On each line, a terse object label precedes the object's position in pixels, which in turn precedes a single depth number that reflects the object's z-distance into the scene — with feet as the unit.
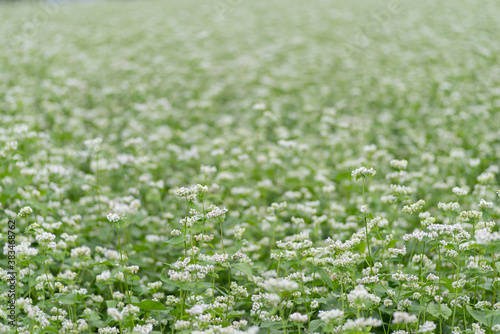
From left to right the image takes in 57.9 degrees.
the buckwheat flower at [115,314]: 9.08
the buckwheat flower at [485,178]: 15.57
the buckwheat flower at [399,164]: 13.96
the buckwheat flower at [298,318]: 9.63
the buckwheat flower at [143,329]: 10.61
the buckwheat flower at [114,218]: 11.57
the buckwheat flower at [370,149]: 17.84
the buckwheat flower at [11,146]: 15.66
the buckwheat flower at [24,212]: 12.18
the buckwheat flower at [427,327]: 9.63
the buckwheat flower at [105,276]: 11.85
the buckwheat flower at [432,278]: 11.68
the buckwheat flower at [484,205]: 11.82
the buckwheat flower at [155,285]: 12.30
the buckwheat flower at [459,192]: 13.04
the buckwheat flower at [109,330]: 11.37
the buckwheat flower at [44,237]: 11.82
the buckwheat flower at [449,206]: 12.29
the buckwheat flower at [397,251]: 11.62
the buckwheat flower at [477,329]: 10.88
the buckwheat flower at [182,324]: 10.16
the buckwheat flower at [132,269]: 11.81
